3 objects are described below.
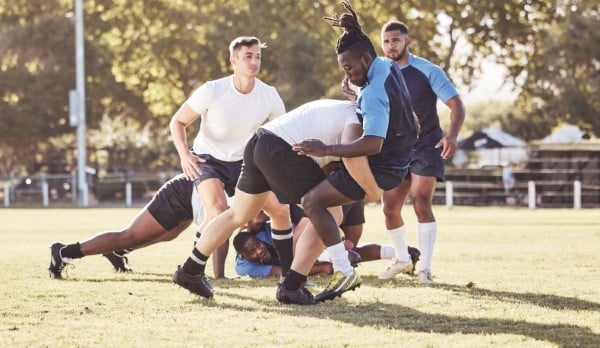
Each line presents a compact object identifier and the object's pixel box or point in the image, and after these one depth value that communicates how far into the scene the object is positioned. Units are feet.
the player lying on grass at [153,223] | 35.99
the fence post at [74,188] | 145.48
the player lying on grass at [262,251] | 35.76
